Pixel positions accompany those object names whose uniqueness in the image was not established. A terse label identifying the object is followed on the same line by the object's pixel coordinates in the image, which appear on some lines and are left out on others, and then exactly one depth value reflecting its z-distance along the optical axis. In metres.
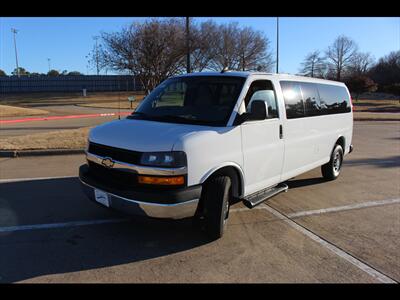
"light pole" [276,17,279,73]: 34.33
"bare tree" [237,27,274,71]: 66.44
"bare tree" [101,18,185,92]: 16.12
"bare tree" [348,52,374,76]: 105.59
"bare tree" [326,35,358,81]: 106.94
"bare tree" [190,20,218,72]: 48.09
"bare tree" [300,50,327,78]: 107.88
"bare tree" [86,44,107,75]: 24.07
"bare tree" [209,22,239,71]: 62.03
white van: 3.96
